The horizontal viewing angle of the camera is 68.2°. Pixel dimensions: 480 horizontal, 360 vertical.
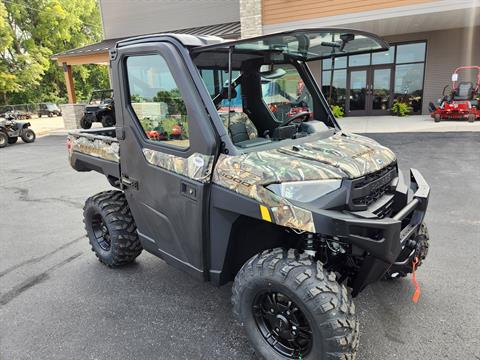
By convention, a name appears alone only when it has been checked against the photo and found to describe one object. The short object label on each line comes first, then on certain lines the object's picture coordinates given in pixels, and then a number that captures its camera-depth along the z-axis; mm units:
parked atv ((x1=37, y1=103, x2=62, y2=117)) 33406
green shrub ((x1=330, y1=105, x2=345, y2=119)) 16688
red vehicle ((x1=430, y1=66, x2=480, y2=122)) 13383
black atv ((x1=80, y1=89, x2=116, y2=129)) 17094
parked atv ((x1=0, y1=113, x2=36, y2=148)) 13974
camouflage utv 2068
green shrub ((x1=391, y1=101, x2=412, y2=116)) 16703
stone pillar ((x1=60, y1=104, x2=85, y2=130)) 18547
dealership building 11508
